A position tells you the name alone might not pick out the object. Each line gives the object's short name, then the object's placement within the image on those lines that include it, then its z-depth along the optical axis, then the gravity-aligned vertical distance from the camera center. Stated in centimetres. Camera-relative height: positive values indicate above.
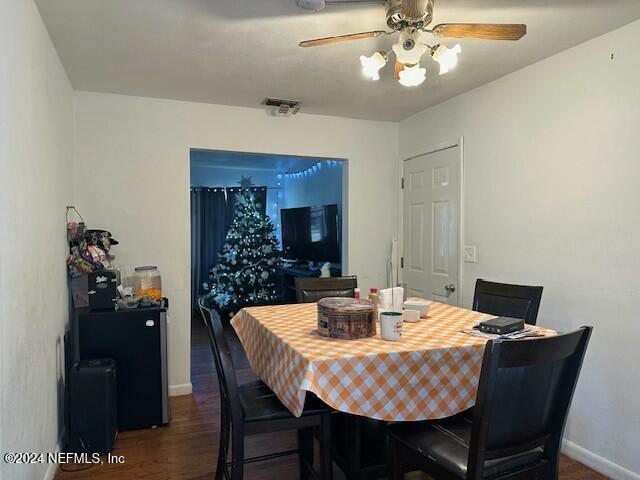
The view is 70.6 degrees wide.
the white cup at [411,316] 220 -42
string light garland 608 +91
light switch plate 345 -18
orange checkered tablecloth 159 -52
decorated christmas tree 628 -48
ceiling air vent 367 +105
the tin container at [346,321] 186 -37
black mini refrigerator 288 -79
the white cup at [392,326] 182 -39
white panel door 365 +5
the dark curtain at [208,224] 707 +11
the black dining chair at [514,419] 132 -59
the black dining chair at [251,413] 178 -74
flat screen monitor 542 -3
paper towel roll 227 -34
